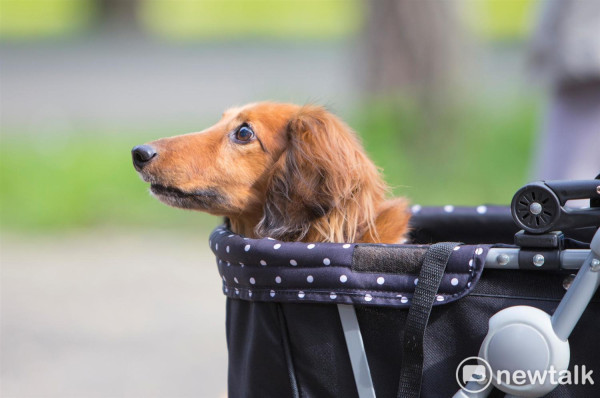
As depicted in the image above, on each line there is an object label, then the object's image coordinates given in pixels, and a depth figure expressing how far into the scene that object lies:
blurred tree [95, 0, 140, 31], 34.37
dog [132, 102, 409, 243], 4.83
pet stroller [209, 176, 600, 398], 3.27
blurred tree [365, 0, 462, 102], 15.77
